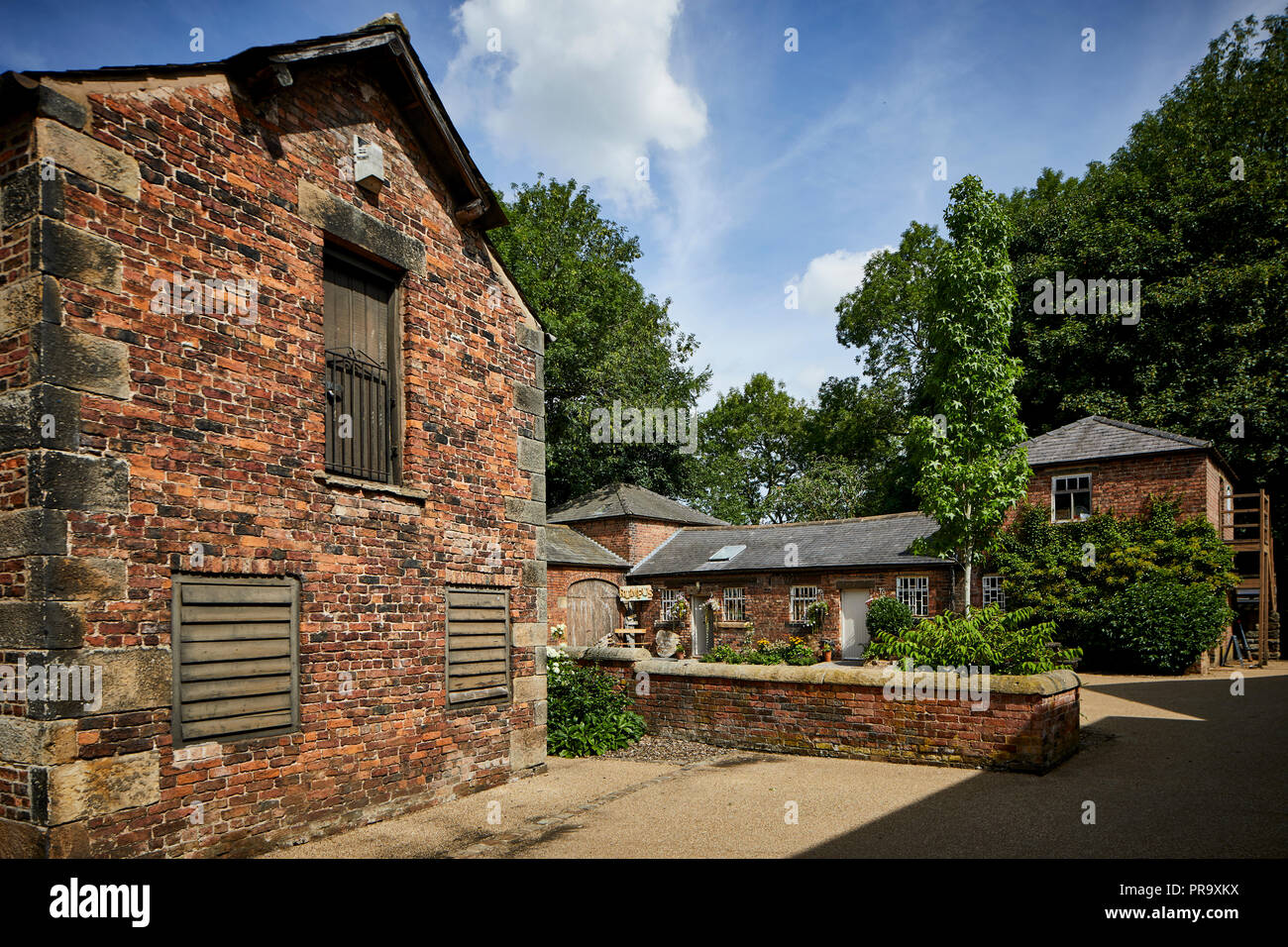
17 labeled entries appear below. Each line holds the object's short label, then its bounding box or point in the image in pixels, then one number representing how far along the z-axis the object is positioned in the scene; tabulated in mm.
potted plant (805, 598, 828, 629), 23531
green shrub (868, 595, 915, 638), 21453
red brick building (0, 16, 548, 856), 5262
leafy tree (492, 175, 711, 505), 33281
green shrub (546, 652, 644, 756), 11188
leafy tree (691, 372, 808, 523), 47531
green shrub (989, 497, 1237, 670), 19734
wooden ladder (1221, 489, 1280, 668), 21609
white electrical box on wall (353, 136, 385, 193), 7922
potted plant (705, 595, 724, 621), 25250
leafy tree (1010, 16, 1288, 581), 25406
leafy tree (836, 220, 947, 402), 38125
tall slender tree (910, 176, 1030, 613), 19609
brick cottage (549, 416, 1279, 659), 21094
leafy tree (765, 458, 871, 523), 38969
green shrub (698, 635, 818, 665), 14531
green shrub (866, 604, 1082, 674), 9875
